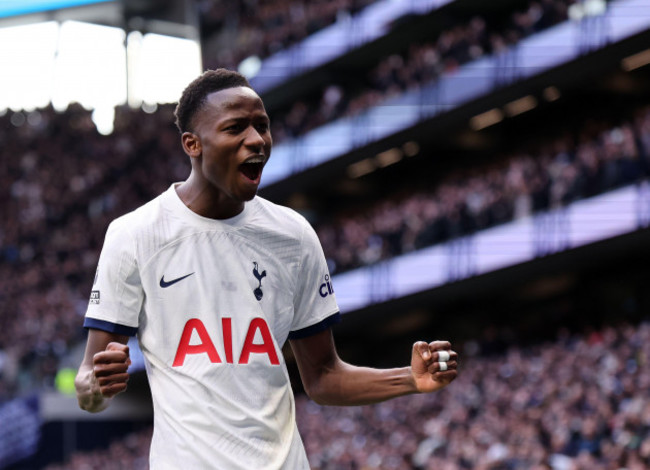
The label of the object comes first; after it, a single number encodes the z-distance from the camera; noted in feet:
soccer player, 21.39
